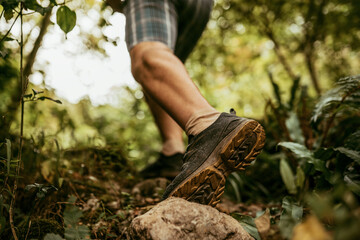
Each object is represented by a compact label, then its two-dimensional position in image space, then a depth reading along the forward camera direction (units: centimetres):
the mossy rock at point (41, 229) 100
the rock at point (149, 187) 172
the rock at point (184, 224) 86
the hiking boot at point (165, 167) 199
